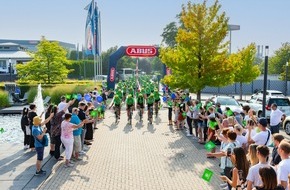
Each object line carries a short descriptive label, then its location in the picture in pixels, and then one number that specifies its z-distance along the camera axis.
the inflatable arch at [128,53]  29.91
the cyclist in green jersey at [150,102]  17.34
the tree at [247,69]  30.91
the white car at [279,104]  17.33
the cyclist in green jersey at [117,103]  17.73
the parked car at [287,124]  15.17
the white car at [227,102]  17.55
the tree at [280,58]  58.62
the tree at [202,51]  17.88
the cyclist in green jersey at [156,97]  19.33
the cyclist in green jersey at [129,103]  17.27
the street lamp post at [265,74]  14.12
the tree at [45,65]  34.00
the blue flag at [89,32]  30.56
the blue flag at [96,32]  31.45
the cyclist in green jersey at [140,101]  18.08
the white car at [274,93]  29.78
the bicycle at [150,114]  17.67
